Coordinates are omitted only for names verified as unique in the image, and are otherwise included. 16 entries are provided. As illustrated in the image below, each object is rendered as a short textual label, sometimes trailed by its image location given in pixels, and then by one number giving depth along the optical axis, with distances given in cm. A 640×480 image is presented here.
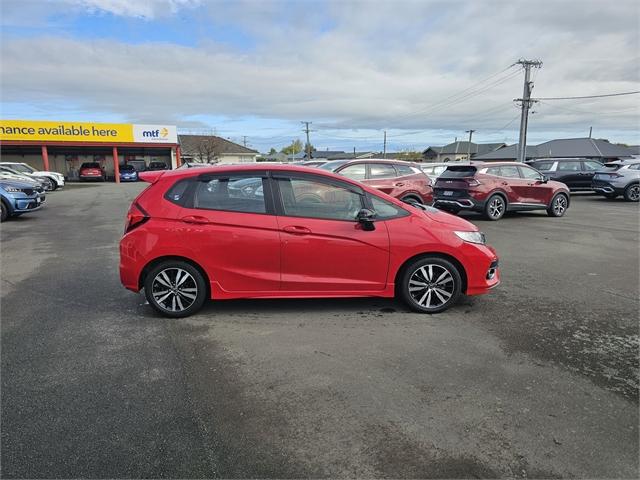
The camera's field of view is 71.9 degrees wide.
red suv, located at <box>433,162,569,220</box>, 1221
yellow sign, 3597
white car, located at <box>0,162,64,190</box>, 2385
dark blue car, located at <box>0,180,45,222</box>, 1248
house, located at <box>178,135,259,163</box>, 6292
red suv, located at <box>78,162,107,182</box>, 3803
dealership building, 3641
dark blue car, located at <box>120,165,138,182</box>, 3931
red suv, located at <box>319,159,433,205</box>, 1123
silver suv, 1858
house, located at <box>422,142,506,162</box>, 9919
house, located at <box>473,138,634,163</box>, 6757
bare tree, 6254
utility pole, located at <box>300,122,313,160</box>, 8647
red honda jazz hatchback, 468
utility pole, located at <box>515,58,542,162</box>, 3375
